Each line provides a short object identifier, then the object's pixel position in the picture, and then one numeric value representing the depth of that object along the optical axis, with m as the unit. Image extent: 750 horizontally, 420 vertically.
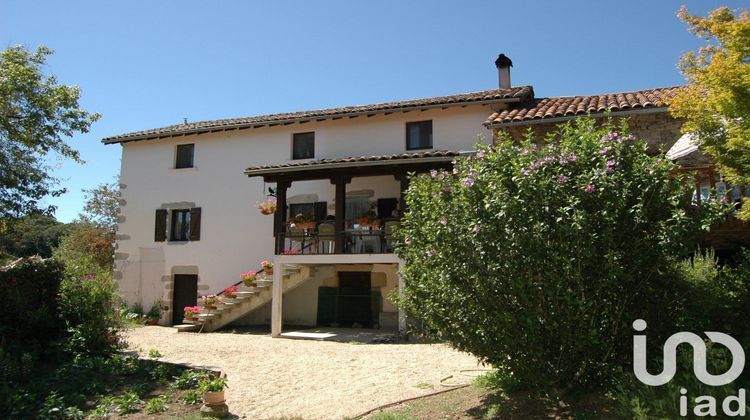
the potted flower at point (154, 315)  18.08
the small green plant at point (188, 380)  7.59
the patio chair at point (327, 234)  14.34
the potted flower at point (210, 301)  15.66
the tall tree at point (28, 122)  12.39
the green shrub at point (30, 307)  8.85
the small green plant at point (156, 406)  6.54
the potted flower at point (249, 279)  15.41
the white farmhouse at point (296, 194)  13.92
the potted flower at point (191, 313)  15.86
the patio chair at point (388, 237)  13.57
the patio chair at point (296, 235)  14.66
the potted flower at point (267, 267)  15.79
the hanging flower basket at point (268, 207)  15.12
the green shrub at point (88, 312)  9.30
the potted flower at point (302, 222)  14.88
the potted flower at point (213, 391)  6.53
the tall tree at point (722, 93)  6.16
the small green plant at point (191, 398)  6.86
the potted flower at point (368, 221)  14.02
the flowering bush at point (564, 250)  4.74
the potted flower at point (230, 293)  15.64
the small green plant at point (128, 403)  6.63
